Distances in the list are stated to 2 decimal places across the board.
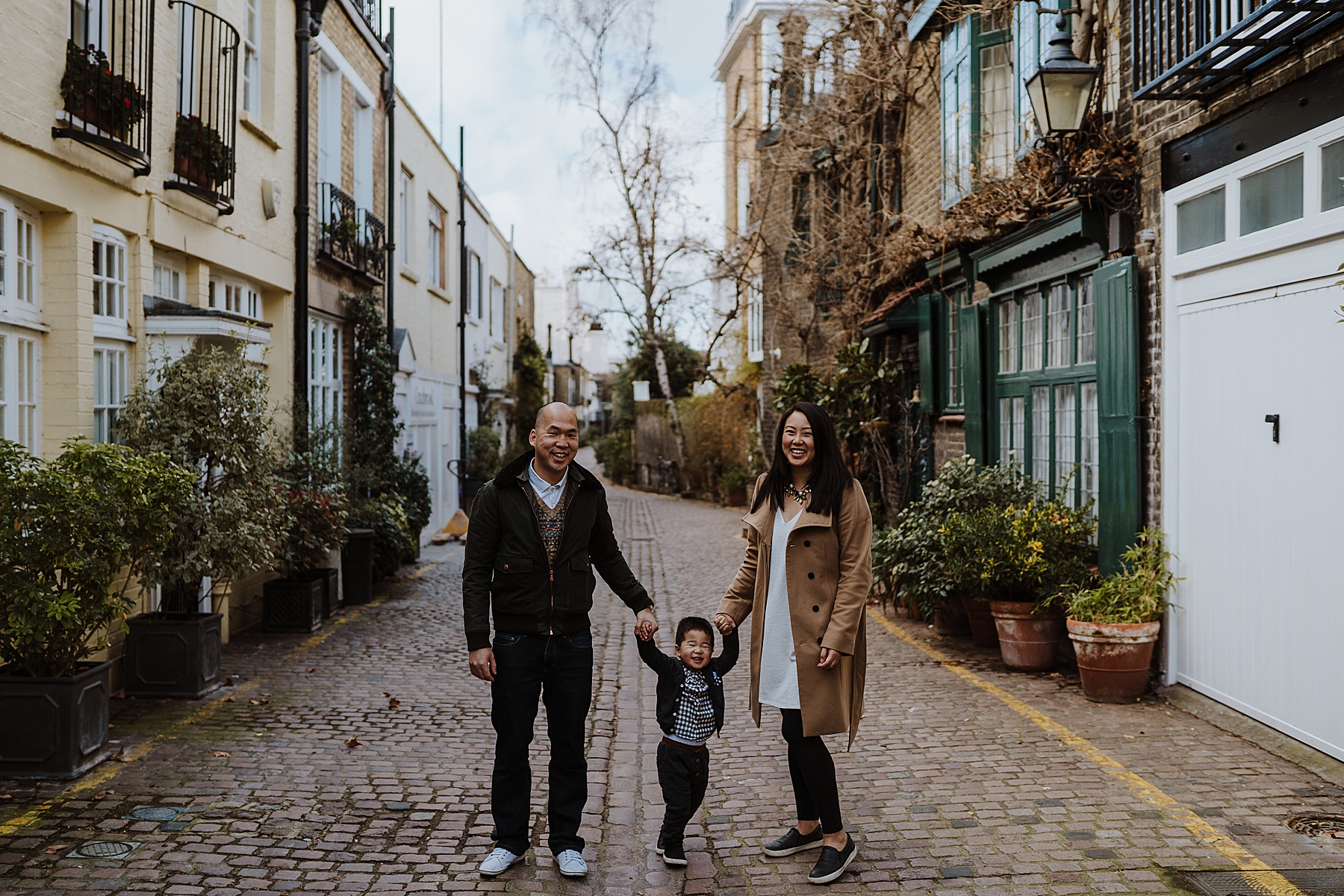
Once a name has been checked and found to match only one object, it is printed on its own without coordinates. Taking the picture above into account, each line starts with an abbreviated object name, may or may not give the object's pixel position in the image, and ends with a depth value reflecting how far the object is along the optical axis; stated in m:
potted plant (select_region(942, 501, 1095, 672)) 7.68
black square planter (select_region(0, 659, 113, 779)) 5.28
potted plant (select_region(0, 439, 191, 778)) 5.15
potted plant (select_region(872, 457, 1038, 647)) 8.55
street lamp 7.34
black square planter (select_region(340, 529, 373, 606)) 11.18
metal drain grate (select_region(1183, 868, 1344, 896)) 4.00
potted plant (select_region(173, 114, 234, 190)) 8.36
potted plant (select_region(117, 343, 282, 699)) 7.03
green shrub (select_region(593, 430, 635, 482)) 35.81
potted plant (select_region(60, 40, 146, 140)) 6.69
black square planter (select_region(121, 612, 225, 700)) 7.02
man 4.28
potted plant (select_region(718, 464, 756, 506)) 24.25
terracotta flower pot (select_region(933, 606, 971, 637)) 9.14
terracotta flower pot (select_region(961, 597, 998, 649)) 8.55
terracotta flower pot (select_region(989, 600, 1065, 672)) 7.67
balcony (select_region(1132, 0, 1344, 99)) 5.34
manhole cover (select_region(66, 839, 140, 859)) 4.39
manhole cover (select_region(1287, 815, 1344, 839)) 4.55
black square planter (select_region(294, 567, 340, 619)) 10.01
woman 4.20
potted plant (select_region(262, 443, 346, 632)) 9.11
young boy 4.28
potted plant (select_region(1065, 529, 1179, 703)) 6.76
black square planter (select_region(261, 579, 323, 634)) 9.55
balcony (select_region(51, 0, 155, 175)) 6.72
